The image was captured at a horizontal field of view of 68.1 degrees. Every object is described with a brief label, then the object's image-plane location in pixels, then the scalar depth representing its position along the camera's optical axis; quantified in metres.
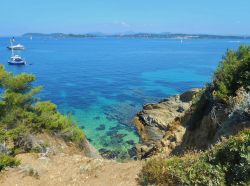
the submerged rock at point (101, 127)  21.75
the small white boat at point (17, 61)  56.54
